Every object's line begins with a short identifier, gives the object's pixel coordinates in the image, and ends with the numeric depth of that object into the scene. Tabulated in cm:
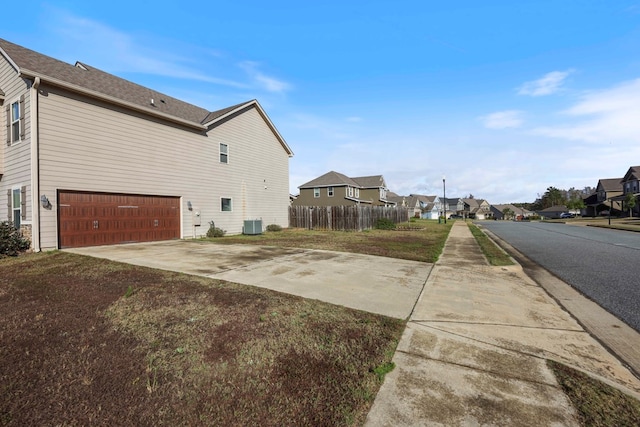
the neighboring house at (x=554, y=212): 8686
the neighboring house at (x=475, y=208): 9211
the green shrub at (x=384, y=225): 2456
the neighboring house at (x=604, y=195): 5284
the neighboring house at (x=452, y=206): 9312
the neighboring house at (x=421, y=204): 6616
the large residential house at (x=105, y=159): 1015
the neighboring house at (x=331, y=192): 3809
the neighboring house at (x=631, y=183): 4569
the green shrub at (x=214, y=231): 1564
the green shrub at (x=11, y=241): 910
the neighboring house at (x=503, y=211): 9852
